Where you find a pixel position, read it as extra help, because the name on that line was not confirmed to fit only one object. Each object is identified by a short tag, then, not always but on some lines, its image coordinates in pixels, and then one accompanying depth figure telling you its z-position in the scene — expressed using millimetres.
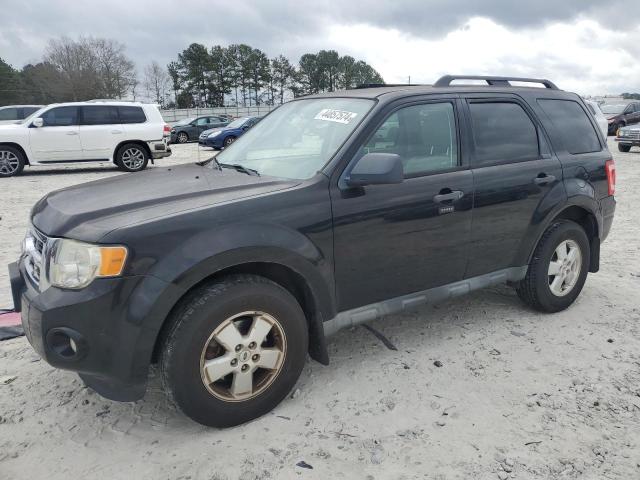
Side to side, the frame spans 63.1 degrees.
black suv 2344
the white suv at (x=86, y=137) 12406
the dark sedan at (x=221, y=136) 20812
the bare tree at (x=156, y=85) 62184
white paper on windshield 3191
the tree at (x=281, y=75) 73312
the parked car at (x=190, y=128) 27156
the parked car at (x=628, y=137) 17000
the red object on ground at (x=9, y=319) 3968
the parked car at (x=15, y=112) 16906
